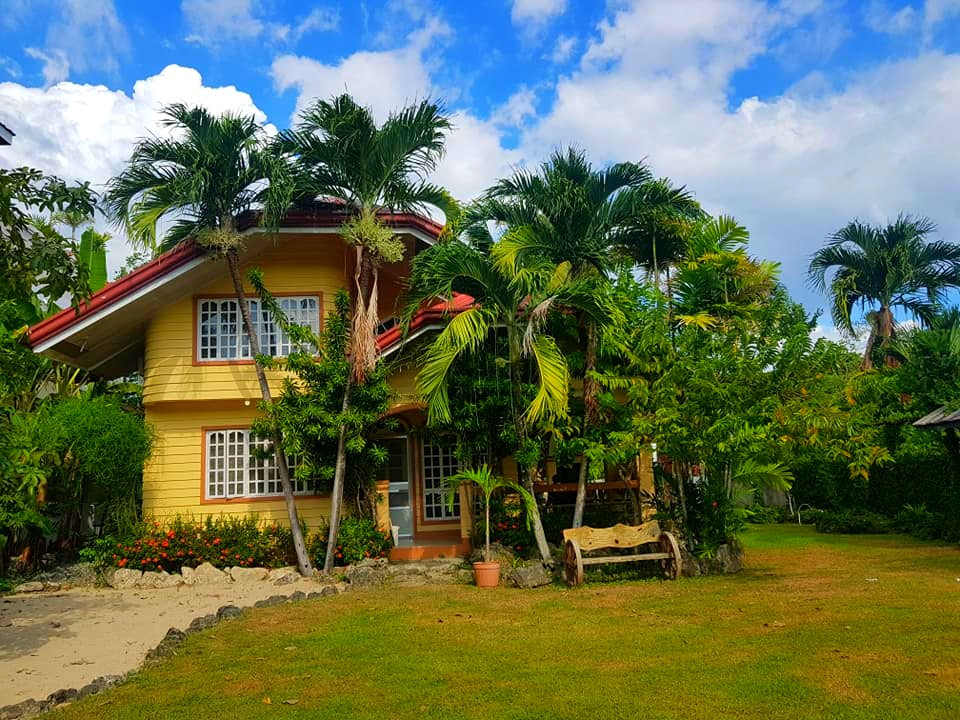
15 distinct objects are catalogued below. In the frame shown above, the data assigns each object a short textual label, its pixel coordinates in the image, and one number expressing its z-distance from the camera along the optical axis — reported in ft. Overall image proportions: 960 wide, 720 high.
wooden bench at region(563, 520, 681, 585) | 37.27
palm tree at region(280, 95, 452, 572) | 42.37
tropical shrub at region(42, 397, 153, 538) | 44.21
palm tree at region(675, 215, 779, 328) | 41.29
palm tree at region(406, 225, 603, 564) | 39.01
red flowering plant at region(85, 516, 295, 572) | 44.75
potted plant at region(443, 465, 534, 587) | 38.11
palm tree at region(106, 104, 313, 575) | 41.88
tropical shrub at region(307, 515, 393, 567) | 43.91
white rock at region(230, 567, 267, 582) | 43.26
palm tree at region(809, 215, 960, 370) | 73.26
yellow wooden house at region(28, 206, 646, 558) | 48.32
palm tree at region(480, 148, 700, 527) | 42.27
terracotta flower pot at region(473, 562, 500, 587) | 38.06
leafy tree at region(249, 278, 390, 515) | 43.01
